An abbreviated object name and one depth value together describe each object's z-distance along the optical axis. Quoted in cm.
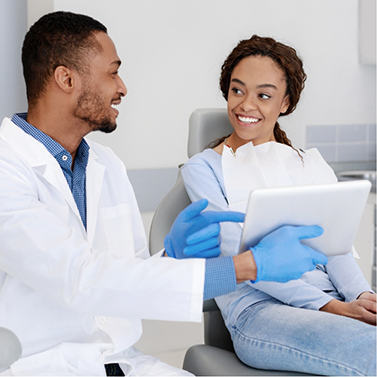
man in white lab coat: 93
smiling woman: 109
